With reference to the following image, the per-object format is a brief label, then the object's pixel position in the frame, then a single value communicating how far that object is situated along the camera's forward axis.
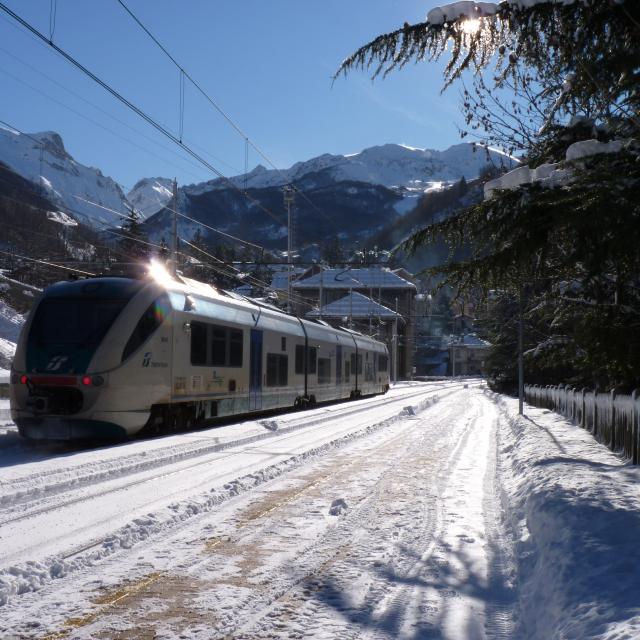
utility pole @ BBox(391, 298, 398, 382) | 78.93
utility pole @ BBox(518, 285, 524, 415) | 23.04
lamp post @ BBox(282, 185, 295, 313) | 43.44
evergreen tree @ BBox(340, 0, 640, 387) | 6.79
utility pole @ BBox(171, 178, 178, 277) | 25.49
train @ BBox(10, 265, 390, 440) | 13.71
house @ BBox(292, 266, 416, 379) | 96.69
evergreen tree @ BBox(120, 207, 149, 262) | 54.99
